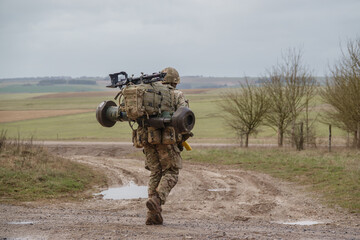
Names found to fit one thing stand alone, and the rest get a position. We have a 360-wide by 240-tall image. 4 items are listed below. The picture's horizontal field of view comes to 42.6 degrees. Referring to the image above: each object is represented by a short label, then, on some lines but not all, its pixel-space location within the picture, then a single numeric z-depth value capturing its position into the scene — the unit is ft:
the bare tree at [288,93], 91.45
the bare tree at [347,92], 76.95
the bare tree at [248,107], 90.02
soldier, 26.30
